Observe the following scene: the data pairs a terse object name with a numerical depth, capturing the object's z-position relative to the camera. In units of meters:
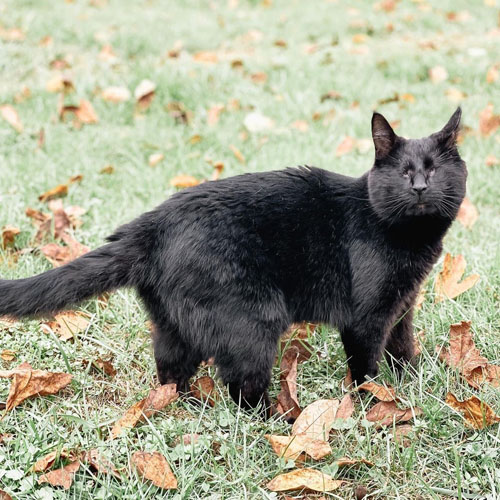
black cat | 2.26
